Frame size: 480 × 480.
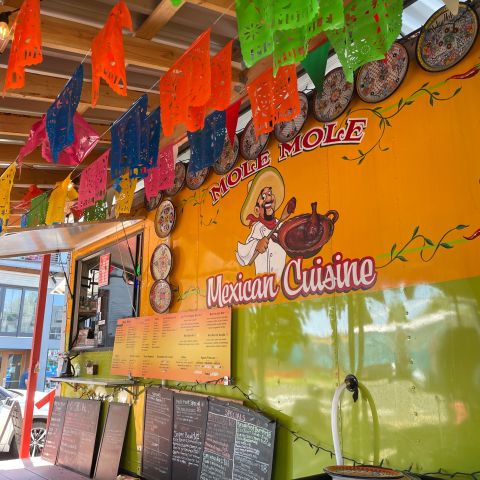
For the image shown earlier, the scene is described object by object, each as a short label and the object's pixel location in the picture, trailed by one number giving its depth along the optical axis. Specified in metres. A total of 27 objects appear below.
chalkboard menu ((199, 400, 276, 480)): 2.81
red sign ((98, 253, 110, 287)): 5.48
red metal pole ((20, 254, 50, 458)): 6.08
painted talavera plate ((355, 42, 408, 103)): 2.42
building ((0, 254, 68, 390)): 15.34
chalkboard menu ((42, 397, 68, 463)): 5.23
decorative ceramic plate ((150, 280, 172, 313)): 4.08
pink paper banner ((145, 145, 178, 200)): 3.50
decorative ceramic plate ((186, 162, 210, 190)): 3.89
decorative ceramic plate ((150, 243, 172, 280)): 4.16
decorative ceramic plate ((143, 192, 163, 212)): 4.51
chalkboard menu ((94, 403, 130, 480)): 4.30
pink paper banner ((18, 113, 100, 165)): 3.42
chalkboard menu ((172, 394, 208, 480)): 3.39
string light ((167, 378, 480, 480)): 1.92
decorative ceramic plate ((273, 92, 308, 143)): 2.96
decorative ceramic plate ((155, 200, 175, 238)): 4.24
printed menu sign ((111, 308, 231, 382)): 3.38
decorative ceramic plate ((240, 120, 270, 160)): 3.28
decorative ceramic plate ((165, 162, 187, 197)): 4.20
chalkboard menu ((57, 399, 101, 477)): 4.72
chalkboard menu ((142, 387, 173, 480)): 3.68
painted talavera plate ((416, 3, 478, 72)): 2.14
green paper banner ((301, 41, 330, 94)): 2.43
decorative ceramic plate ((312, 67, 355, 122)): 2.70
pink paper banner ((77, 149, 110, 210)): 3.79
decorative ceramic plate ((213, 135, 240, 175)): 3.55
